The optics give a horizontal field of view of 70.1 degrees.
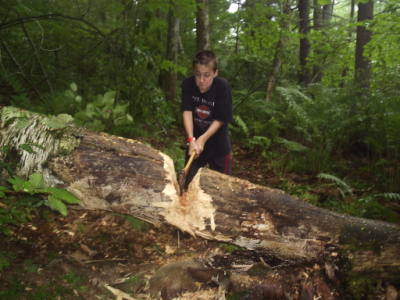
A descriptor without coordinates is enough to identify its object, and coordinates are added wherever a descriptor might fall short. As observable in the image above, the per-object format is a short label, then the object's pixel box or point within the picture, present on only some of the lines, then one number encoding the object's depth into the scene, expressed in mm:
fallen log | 2389
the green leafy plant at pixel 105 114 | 4566
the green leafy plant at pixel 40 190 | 1459
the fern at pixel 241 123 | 6137
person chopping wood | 3090
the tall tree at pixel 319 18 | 9362
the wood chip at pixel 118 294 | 2279
